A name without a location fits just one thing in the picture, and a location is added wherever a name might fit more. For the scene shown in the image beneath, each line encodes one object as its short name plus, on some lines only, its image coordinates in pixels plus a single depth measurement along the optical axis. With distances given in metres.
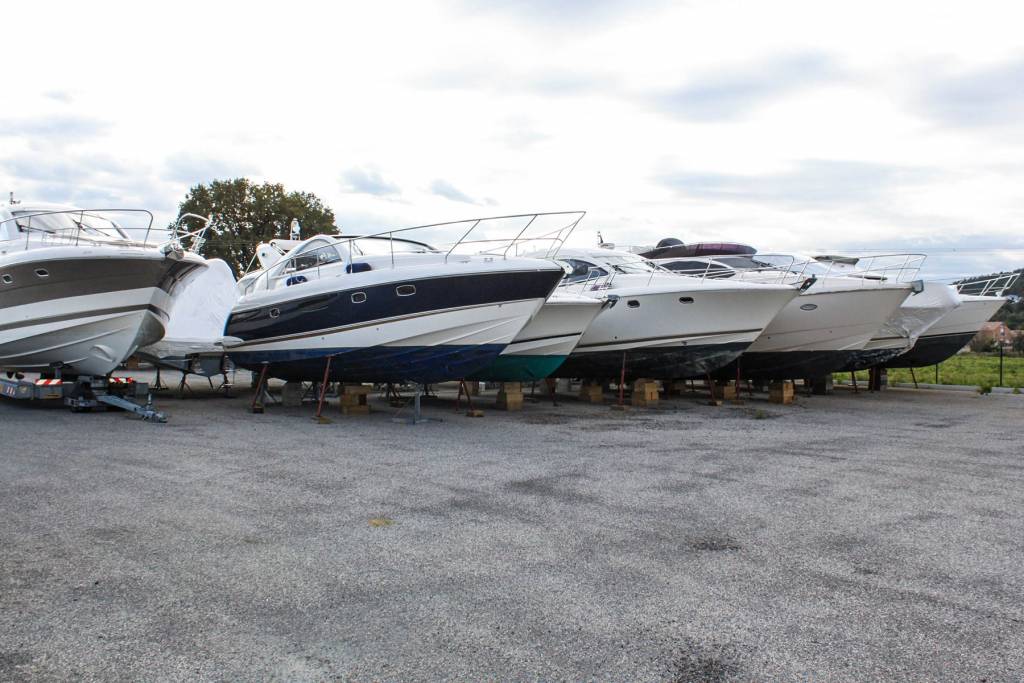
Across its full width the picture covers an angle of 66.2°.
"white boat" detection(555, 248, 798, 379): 13.42
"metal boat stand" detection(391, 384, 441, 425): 10.79
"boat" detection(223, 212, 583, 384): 10.45
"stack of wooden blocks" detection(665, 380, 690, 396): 16.53
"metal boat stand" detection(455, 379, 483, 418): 11.92
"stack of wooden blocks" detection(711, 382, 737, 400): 15.98
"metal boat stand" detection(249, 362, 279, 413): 11.96
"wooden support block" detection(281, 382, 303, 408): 13.16
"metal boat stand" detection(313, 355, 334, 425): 10.81
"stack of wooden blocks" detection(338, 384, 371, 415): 11.88
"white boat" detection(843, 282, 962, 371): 17.00
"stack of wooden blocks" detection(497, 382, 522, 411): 13.19
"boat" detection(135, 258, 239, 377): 13.93
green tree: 35.53
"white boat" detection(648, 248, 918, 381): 14.71
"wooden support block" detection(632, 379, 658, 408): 14.11
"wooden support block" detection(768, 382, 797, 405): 15.23
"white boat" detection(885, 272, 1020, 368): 18.94
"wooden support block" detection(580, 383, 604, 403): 15.17
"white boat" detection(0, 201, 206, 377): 10.48
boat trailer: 10.78
